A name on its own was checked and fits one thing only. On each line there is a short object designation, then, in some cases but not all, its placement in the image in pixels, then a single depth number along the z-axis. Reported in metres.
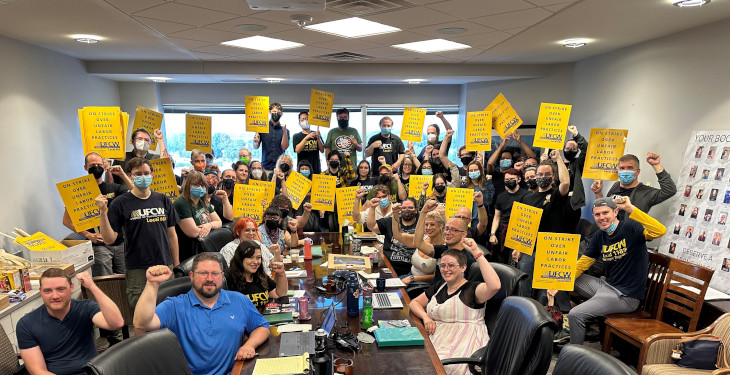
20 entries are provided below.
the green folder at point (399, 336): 2.72
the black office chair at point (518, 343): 2.46
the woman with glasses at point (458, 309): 3.15
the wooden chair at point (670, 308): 3.71
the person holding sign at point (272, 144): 7.73
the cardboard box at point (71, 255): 4.44
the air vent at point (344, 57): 6.64
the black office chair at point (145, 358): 2.12
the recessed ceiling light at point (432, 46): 5.77
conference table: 2.47
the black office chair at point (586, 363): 1.97
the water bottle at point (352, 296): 3.15
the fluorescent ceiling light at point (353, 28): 4.63
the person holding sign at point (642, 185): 4.80
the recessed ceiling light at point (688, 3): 3.91
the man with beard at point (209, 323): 2.71
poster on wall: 4.53
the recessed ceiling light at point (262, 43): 5.55
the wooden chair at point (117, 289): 4.59
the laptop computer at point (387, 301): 3.33
